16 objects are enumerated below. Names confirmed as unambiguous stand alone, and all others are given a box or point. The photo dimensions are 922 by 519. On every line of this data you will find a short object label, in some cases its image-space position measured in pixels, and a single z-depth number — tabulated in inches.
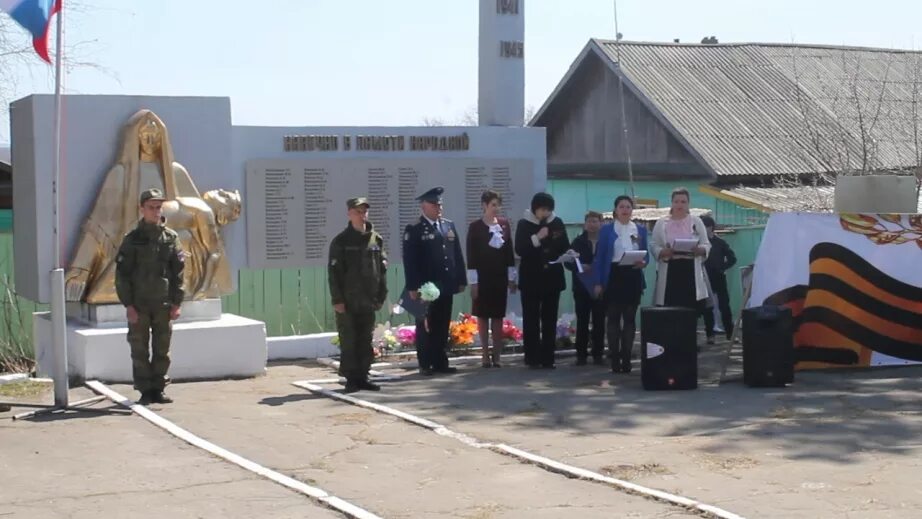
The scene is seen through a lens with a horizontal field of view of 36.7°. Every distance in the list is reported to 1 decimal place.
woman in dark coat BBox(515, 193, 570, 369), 556.1
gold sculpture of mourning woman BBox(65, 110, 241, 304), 526.3
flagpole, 443.5
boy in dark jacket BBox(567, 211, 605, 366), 566.9
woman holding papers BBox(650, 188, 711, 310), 542.3
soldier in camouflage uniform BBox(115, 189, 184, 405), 463.2
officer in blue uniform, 536.7
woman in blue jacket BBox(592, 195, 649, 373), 535.2
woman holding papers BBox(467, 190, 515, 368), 555.8
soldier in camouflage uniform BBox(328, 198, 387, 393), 490.9
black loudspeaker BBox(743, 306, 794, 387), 490.0
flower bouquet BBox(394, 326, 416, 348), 609.6
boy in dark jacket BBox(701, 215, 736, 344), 673.6
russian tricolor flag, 440.8
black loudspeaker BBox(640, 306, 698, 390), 488.1
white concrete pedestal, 508.7
